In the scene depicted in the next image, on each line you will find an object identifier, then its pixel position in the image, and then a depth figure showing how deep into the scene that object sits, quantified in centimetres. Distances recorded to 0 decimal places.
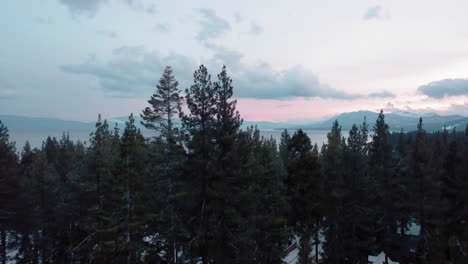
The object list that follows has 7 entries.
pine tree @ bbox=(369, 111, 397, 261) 1978
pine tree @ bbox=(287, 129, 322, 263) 1864
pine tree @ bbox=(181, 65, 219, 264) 1423
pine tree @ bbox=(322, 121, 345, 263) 1756
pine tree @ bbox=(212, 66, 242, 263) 1430
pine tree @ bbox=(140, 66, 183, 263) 1467
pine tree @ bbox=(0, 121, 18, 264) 1949
